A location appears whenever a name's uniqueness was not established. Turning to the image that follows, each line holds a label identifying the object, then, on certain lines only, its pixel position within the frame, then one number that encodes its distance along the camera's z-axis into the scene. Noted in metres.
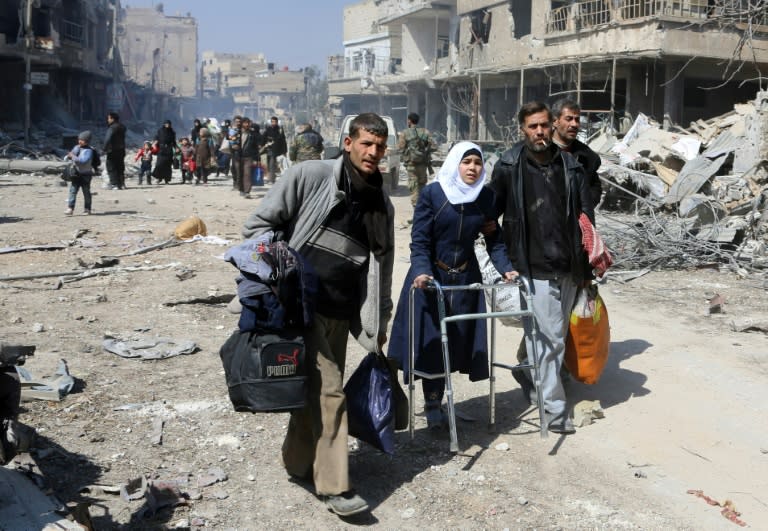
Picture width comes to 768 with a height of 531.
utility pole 29.52
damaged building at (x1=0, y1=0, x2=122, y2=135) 34.72
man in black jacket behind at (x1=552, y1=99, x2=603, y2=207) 5.05
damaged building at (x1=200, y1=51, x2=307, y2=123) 85.81
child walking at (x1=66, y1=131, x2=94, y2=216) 13.25
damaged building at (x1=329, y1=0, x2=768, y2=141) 20.83
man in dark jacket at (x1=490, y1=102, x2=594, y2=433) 4.56
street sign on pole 28.19
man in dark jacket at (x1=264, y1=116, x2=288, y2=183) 19.97
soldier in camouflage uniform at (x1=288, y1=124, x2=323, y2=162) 14.14
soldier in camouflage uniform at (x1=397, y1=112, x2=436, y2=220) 14.48
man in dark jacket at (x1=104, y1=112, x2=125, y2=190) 17.53
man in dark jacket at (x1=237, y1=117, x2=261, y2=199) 17.53
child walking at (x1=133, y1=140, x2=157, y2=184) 20.80
